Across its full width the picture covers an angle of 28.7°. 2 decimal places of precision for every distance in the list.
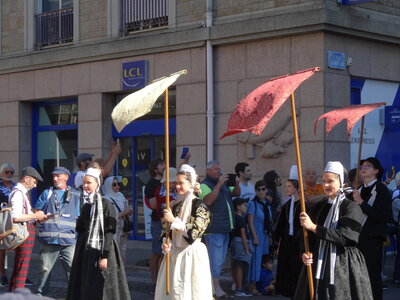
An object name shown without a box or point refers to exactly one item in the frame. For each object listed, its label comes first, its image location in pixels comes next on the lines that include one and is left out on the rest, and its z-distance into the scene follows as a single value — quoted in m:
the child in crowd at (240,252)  10.16
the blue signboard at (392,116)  14.42
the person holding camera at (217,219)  9.85
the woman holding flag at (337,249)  6.41
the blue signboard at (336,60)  13.48
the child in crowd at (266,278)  10.27
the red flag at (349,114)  7.67
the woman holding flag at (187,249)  7.38
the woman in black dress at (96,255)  7.80
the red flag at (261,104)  6.33
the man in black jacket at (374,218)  8.26
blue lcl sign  15.98
